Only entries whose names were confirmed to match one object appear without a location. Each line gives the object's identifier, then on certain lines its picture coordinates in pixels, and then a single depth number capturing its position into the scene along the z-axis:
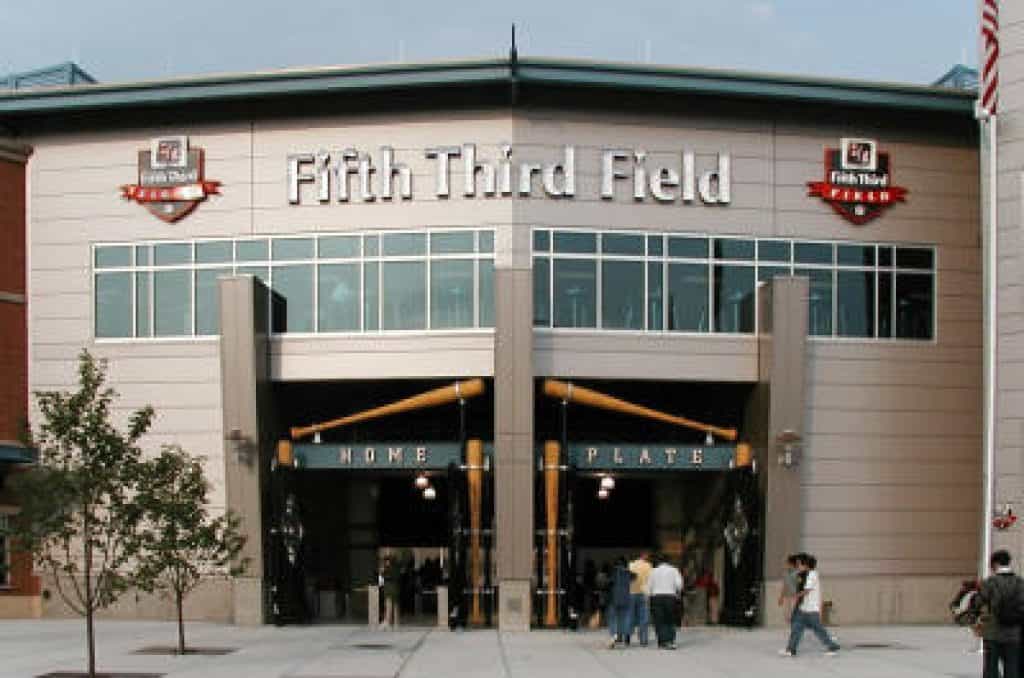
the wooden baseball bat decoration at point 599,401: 31.55
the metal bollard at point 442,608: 31.02
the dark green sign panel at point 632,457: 32.25
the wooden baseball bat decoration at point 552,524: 30.89
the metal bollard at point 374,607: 30.89
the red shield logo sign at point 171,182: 33.53
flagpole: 25.98
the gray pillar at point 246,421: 31.77
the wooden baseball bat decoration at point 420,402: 31.62
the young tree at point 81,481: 19.30
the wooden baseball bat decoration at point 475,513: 31.28
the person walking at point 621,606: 25.20
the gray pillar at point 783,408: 31.89
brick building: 33.69
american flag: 27.66
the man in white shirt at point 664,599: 24.95
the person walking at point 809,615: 23.50
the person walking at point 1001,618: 15.67
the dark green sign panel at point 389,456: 32.00
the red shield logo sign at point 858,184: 33.41
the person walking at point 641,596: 25.62
